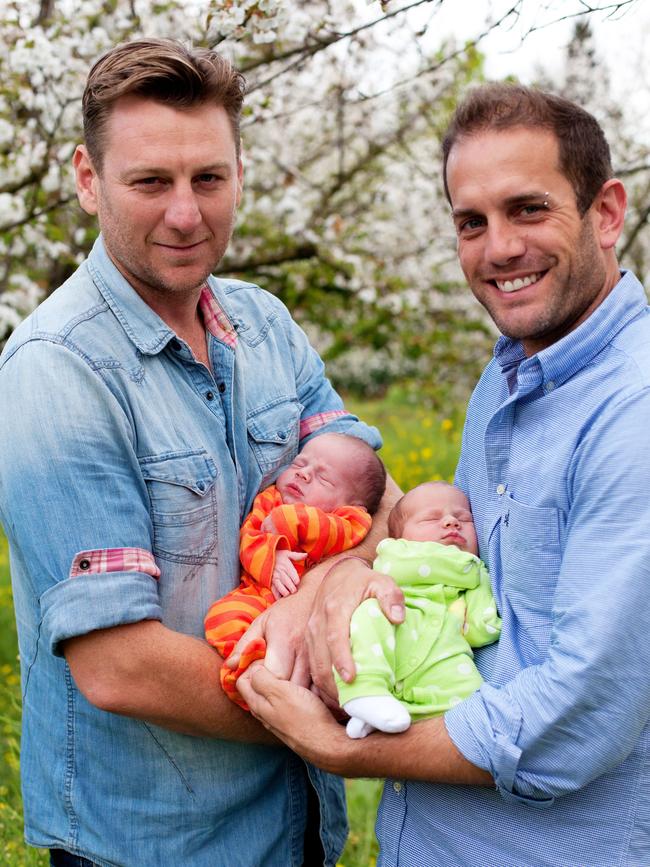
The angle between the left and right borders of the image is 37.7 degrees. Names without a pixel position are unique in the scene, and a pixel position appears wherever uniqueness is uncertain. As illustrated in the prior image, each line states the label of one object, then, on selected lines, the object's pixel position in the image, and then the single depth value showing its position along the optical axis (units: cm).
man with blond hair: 190
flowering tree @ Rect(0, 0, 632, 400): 472
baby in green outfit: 190
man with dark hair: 169
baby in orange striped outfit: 215
